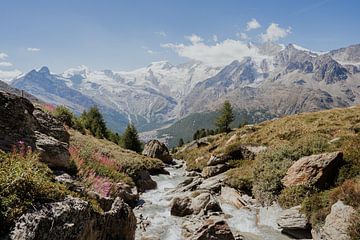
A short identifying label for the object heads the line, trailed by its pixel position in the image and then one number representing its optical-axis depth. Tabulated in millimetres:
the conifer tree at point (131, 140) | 74625
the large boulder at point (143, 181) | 30266
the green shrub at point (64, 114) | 33531
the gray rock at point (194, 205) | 22234
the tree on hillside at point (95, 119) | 69650
